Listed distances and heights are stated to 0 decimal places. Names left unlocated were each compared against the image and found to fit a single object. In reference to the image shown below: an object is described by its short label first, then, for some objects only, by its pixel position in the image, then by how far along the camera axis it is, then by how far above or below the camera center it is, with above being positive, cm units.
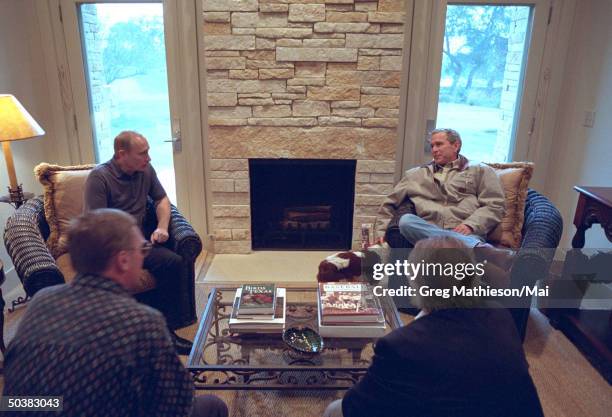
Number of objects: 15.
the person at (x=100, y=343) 102 -60
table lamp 234 -31
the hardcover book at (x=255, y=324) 192 -102
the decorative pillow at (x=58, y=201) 248 -70
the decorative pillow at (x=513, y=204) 272 -75
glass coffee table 174 -110
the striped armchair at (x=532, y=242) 231 -86
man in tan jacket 264 -72
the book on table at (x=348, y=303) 192 -97
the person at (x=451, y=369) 107 -67
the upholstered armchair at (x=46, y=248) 204 -85
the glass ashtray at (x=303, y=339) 185 -106
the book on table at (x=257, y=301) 196 -97
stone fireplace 303 -12
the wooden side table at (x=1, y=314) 209 -110
